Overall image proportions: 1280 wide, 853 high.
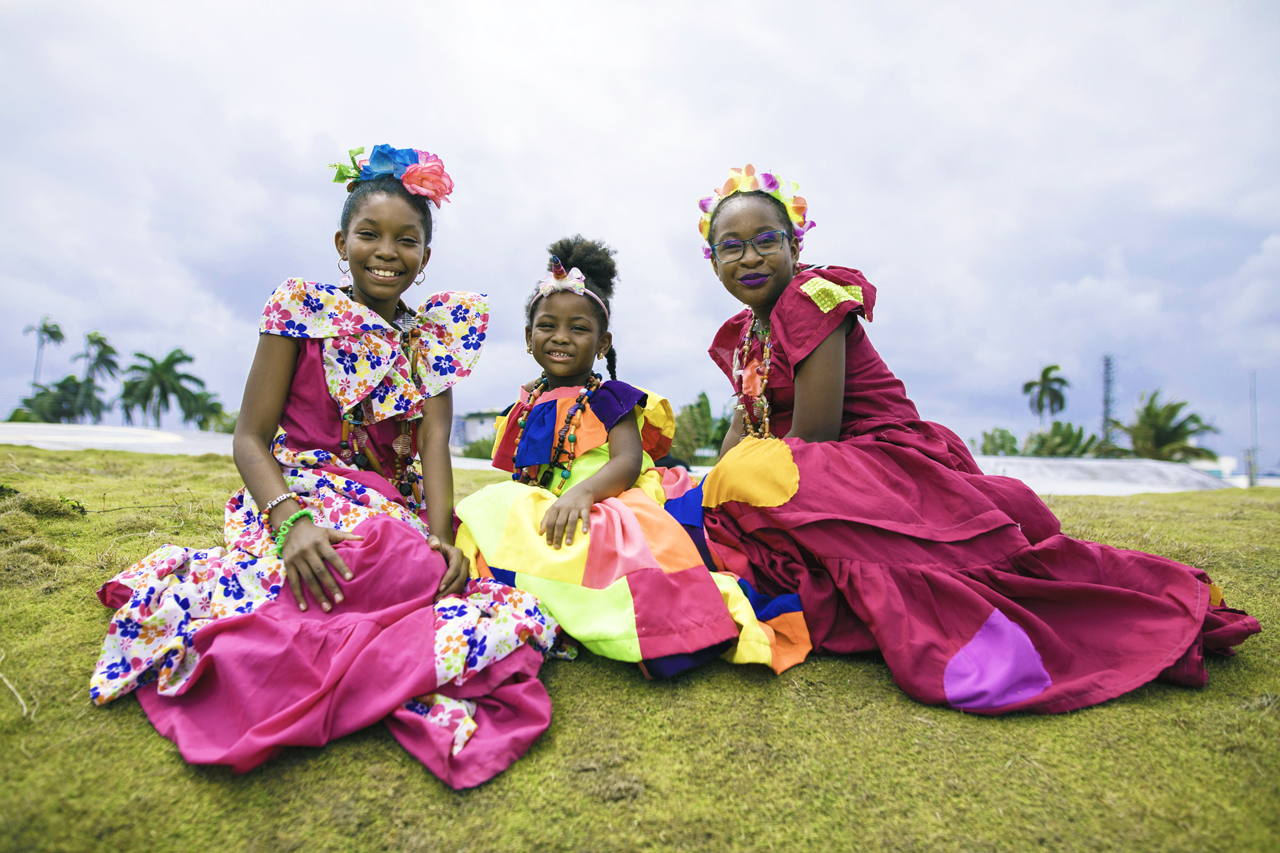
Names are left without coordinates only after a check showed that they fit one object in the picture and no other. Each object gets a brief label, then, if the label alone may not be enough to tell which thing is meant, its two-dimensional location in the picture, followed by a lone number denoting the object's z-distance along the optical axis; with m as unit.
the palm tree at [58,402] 44.97
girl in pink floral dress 1.55
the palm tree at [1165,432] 26.63
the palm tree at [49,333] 45.88
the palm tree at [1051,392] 40.53
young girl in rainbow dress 1.92
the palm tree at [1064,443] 27.19
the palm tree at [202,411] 45.31
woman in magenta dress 1.87
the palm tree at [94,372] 44.75
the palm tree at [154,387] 44.41
